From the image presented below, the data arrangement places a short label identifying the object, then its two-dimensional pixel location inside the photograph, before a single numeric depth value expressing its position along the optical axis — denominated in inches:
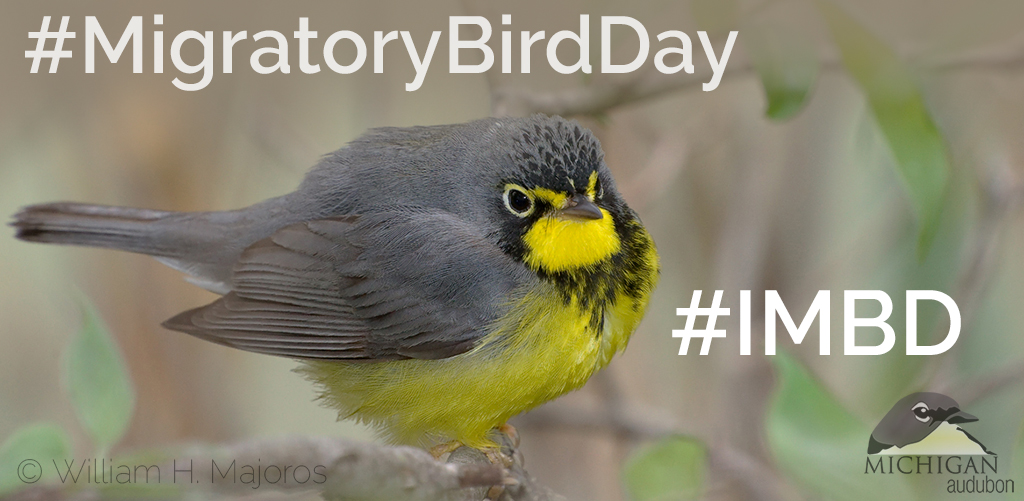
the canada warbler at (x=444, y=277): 258.1
